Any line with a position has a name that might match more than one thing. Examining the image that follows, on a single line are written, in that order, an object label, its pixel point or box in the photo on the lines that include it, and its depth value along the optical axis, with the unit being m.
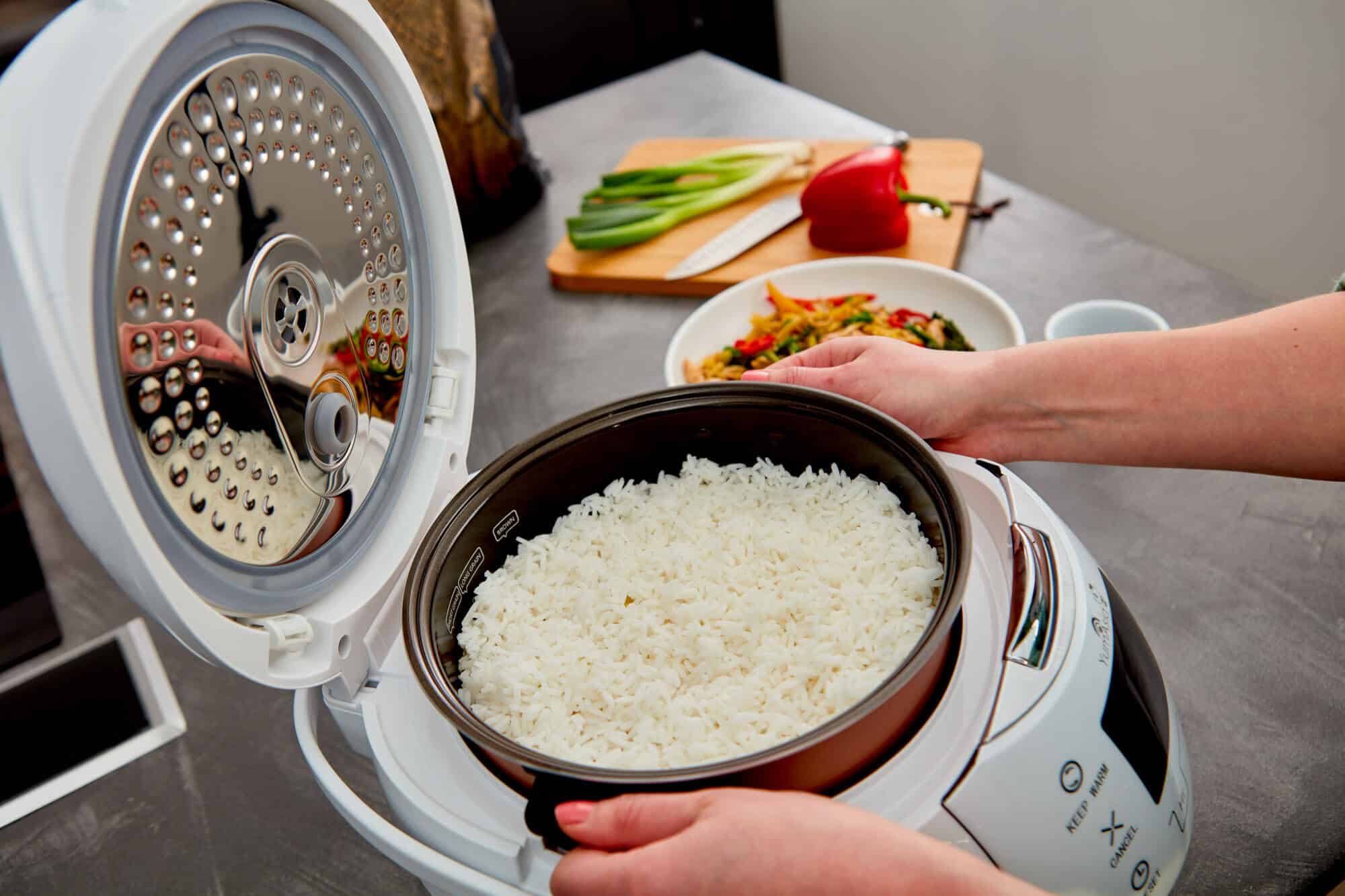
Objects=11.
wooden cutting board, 1.62
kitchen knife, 1.64
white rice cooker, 0.51
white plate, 1.37
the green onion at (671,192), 1.71
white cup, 1.26
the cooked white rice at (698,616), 0.69
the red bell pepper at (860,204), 1.56
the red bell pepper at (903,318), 1.36
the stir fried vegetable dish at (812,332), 1.33
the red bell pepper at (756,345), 1.37
